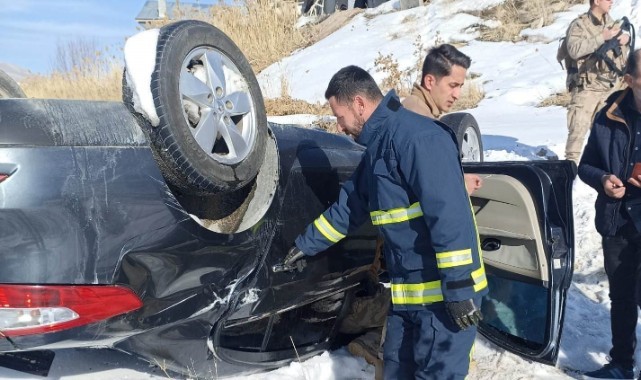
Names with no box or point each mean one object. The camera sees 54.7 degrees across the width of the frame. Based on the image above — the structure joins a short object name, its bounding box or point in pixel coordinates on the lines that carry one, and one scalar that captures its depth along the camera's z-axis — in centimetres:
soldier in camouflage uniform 565
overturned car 196
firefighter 223
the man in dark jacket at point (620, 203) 312
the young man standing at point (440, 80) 341
